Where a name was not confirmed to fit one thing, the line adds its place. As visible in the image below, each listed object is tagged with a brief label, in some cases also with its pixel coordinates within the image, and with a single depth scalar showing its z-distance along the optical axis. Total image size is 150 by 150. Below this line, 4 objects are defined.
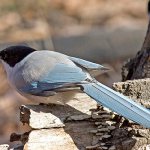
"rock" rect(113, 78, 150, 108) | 6.57
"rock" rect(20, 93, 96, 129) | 6.45
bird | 6.75
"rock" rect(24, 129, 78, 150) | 6.13
